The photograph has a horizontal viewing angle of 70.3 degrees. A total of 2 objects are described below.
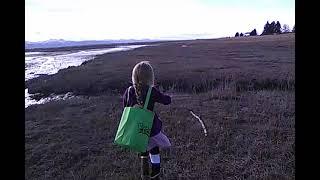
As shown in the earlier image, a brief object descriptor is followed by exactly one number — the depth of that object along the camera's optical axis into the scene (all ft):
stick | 12.61
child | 7.60
